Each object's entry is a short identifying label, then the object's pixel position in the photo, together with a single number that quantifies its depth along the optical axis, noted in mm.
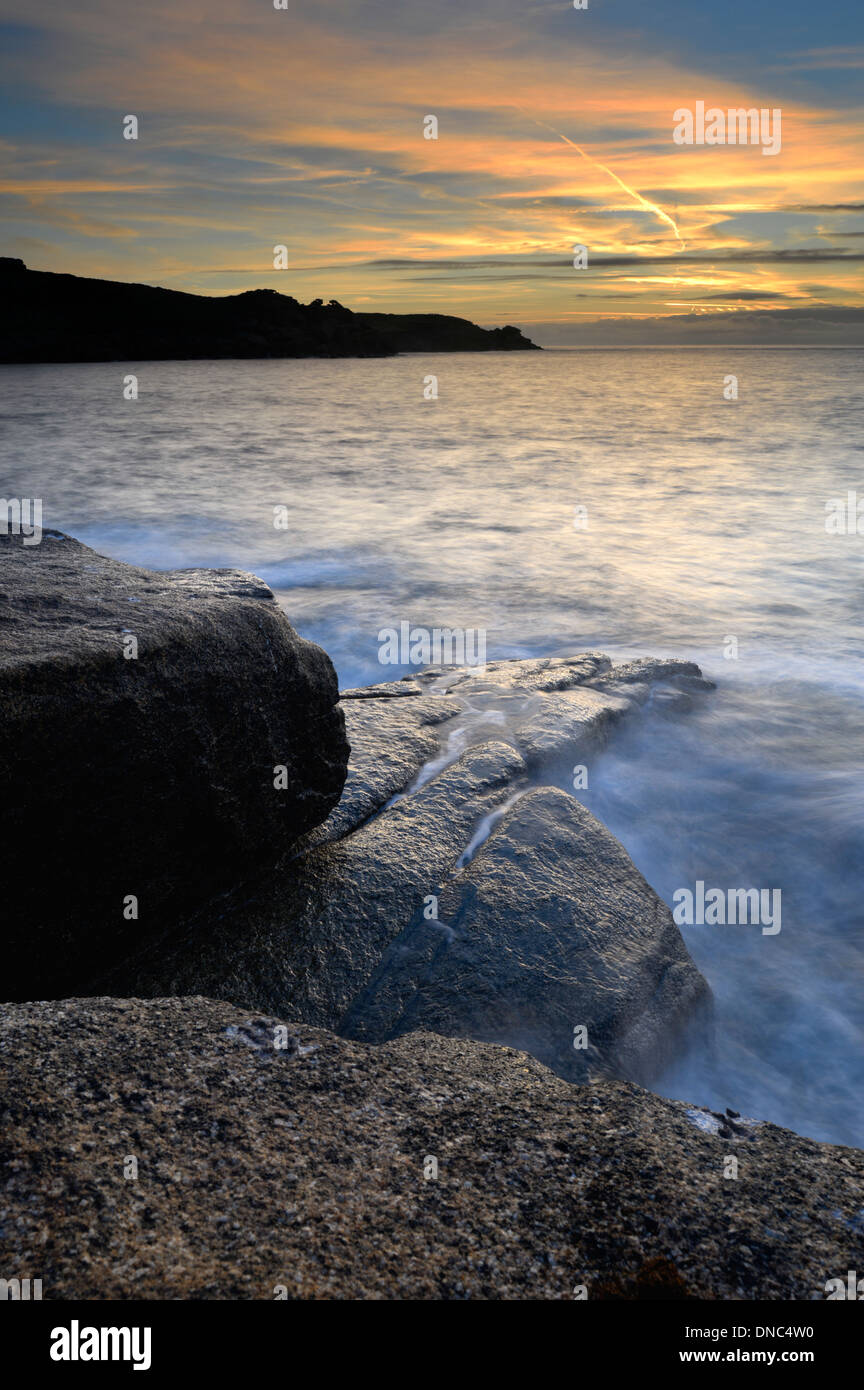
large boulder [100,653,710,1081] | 3072
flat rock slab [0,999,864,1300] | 1575
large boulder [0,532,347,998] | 2473
